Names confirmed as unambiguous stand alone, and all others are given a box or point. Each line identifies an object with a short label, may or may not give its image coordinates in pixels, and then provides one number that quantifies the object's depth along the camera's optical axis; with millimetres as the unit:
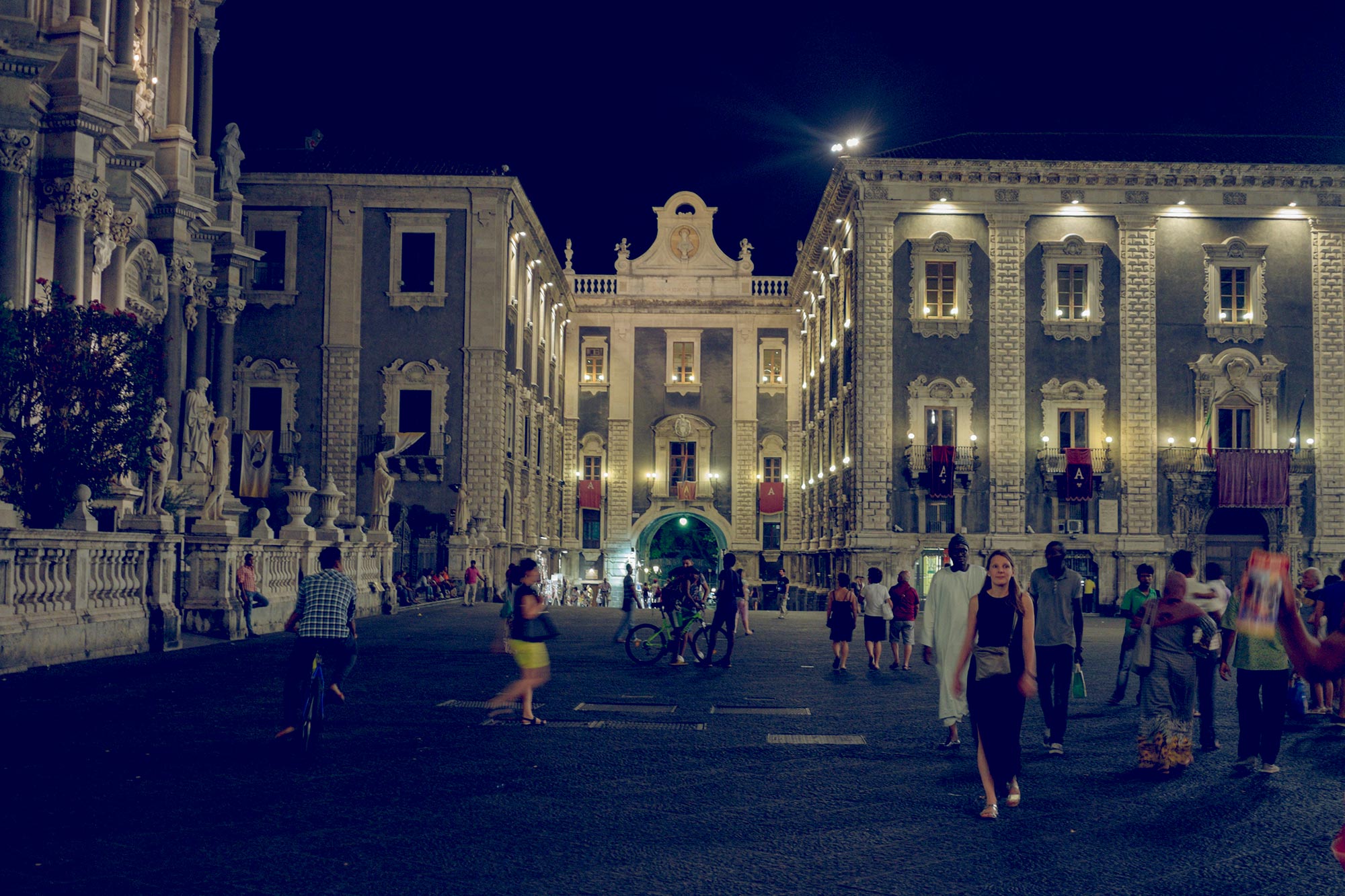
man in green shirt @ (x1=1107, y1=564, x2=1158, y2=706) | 14281
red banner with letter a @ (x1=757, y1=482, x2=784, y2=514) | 61719
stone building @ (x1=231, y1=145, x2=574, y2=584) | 43719
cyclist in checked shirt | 9883
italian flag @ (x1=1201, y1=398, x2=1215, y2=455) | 41625
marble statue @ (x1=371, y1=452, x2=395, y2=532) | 36375
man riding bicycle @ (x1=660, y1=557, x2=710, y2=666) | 18859
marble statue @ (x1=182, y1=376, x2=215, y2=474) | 28125
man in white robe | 9422
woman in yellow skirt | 12062
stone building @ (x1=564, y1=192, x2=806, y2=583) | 62469
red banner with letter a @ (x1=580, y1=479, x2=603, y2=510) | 61562
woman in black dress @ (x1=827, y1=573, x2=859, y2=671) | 18328
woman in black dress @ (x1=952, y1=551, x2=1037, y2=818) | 8180
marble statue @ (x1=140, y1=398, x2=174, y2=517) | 21641
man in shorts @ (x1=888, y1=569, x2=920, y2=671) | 19406
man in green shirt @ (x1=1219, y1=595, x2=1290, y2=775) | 9758
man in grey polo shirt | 11164
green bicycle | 18828
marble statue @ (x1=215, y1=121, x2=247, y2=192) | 37250
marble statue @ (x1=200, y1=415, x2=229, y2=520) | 21641
